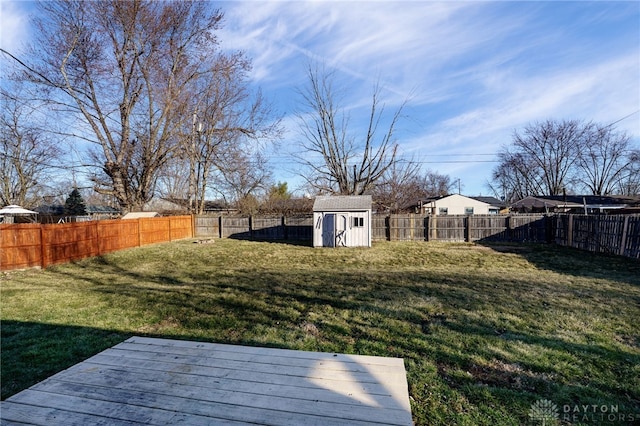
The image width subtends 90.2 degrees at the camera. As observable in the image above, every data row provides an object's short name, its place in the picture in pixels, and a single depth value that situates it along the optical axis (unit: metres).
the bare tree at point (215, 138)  23.58
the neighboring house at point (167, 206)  27.88
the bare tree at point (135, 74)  16.89
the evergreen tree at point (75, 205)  32.53
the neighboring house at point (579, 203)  27.12
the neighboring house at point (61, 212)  25.19
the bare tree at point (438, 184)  56.79
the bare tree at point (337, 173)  23.86
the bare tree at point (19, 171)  23.36
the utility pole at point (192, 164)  22.96
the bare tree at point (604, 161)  35.59
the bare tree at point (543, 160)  35.91
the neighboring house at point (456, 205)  34.12
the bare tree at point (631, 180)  36.19
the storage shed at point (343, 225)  15.42
